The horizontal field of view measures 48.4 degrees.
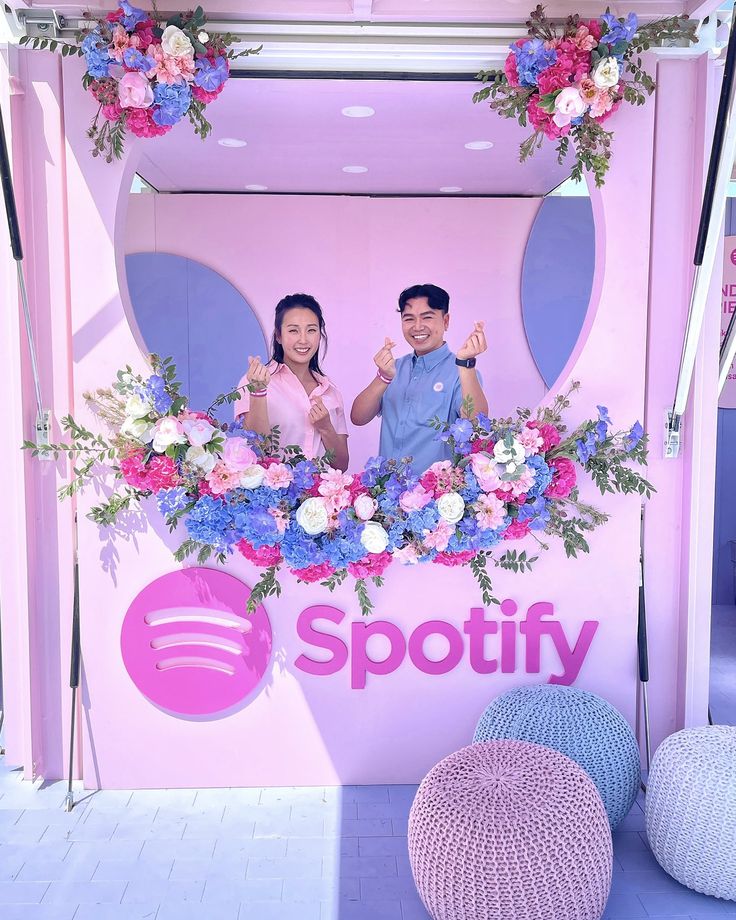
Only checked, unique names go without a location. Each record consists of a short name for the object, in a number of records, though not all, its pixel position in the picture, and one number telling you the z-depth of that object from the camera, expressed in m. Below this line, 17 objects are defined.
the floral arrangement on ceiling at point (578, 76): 2.60
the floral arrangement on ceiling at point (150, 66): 2.54
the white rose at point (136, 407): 2.62
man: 3.82
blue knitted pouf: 2.59
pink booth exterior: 2.89
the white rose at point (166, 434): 2.56
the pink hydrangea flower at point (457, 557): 2.79
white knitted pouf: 2.29
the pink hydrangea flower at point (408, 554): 2.71
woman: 3.70
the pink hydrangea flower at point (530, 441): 2.71
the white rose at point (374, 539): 2.63
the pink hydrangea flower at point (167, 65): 2.54
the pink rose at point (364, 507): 2.67
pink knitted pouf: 2.08
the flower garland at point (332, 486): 2.64
